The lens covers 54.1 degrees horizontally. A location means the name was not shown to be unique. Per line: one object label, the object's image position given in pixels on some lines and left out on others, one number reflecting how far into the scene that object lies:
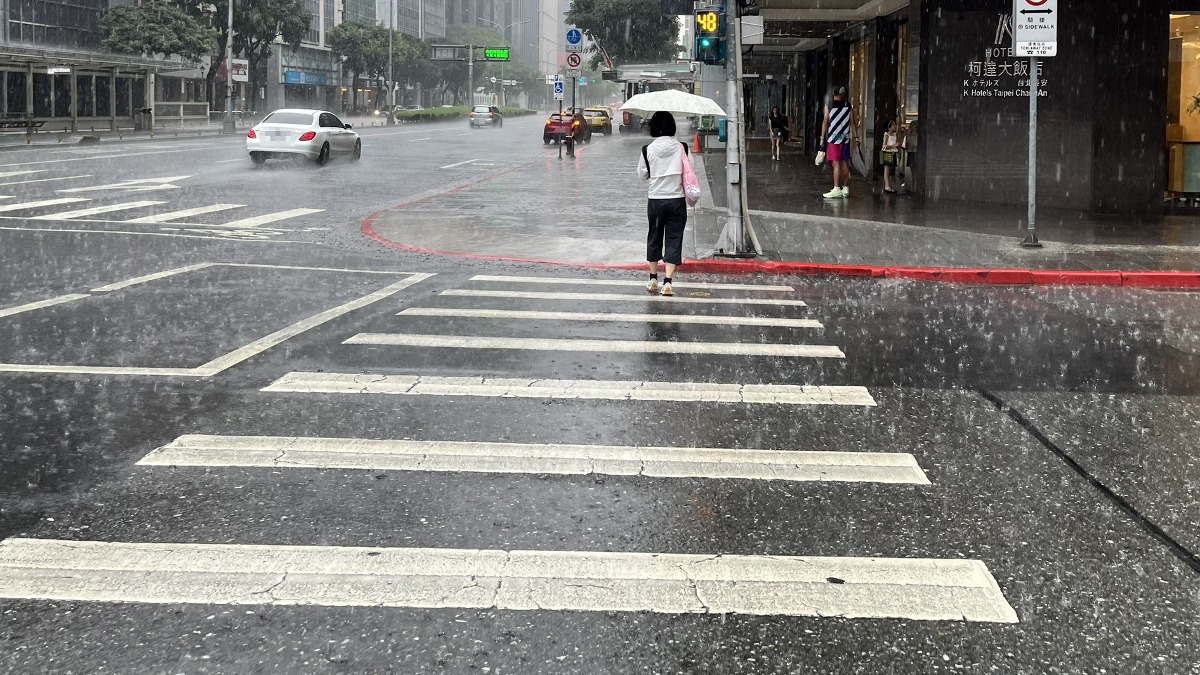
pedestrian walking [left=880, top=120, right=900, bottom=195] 22.47
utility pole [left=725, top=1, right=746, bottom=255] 14.02
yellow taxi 64.69
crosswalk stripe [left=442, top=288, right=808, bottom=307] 11.27
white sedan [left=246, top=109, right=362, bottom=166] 29.67
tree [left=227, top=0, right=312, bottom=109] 71.25
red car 43.83
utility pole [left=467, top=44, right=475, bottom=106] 115.81
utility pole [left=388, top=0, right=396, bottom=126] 95.50
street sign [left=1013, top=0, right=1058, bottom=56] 14.18
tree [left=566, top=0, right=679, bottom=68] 74.75
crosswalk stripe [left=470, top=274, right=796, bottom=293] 12.31
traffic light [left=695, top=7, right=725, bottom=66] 14.05
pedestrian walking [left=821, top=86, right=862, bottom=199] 20.67
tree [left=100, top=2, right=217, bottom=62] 61.31
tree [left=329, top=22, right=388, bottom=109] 97.06
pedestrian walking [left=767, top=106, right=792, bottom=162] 35.25
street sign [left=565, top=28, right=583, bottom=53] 41.69
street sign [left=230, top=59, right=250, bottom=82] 62.56
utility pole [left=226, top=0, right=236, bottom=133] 57.34
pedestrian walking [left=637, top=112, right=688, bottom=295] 11.50
